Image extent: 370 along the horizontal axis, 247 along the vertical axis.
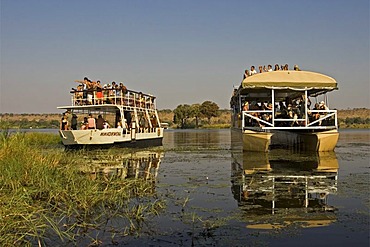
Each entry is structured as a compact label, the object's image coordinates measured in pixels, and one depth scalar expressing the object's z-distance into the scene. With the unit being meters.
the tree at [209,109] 88.48
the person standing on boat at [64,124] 22.52
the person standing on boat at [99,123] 22.52
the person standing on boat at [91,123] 22.28
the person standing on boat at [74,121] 23.93
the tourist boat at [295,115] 17.53
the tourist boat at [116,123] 20.89
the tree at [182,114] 86.38
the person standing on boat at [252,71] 21.73
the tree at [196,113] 85.38
